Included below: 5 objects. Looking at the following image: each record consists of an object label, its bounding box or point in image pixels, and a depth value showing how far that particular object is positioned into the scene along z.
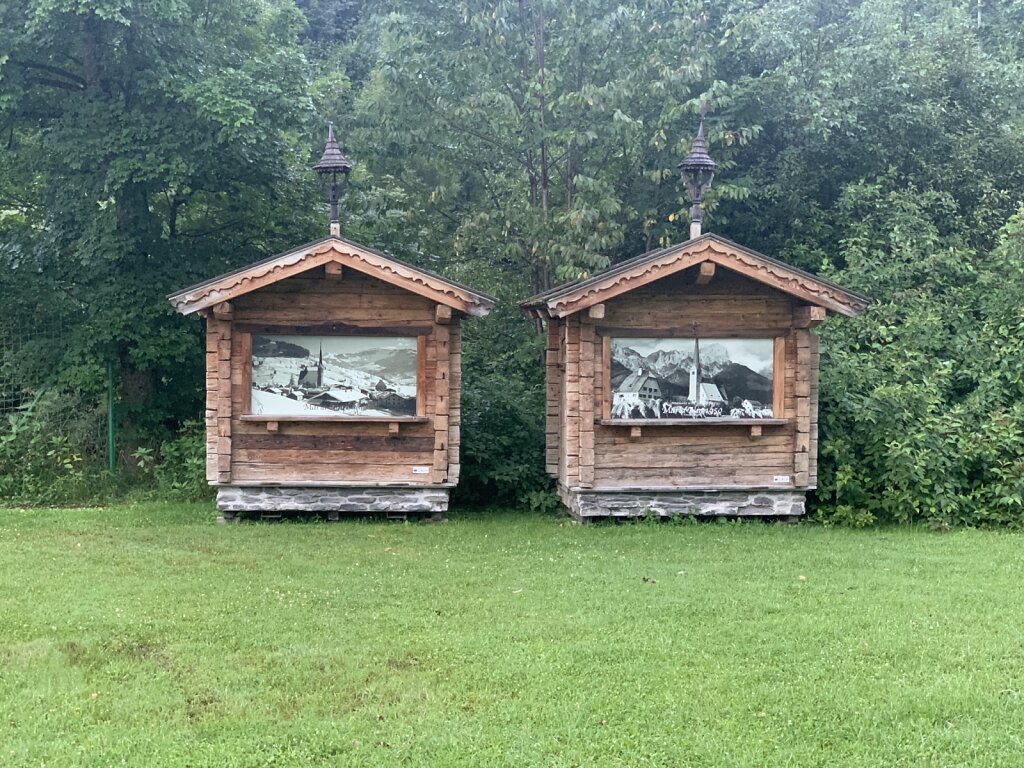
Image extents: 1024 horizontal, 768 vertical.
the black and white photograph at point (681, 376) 10.70
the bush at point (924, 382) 10.63
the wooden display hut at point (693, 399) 10.68
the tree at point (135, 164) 12.66
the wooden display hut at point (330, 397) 10.69
